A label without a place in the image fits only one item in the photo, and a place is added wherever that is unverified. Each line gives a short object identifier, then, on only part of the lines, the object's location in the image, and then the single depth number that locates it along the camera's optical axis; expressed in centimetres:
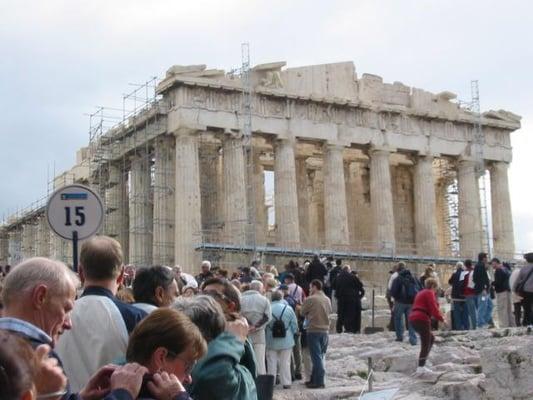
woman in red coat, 1462
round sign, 910
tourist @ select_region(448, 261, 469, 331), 2055
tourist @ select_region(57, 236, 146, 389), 554
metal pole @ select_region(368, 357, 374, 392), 1153
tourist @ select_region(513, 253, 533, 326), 1642
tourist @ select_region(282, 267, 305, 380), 1541
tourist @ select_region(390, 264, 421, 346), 1833
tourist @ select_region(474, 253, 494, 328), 2002
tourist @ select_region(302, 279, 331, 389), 1433
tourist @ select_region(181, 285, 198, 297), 980
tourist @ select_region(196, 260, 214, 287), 1554
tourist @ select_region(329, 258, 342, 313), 2281
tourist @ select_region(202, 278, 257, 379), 596
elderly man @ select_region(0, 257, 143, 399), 461
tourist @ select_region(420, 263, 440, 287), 1805
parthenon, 3859
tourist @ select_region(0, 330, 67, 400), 275
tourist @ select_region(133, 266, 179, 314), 638
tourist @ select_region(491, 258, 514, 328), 2088
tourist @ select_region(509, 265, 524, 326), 2055
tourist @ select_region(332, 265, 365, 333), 2002
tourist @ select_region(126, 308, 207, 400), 432
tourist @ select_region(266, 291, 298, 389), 1377
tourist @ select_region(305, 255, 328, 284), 2278
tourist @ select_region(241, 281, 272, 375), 1209
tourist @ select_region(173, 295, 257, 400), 527
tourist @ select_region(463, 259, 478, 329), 2024
